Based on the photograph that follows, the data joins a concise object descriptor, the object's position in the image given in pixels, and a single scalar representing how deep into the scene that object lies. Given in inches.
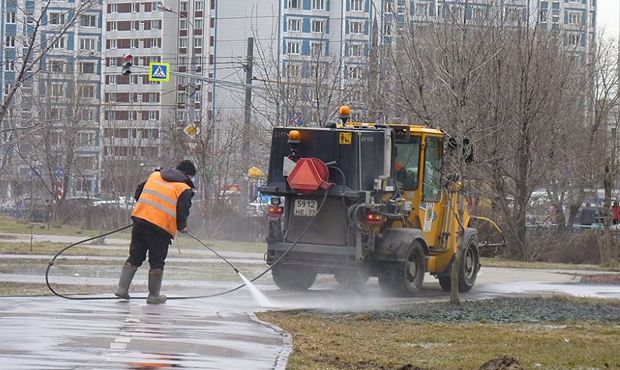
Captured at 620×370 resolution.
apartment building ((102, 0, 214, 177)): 4153.5
